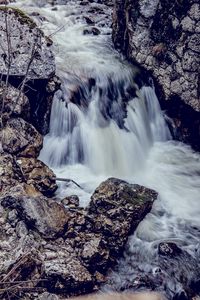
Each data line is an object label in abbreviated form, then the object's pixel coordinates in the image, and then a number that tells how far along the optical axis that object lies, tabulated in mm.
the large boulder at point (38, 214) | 6043
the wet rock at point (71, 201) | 7055
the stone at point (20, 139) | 7320
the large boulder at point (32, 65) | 7707
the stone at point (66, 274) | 5520
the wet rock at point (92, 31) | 11977
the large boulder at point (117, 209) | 6414
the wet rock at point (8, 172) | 6770
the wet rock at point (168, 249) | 6477
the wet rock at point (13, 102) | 7521
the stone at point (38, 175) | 7167
